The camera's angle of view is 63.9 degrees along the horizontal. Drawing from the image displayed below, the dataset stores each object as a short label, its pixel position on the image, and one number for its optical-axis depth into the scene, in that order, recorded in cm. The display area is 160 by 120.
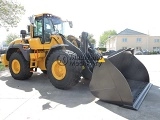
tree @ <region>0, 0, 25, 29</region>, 1077
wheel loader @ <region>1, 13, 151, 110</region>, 295
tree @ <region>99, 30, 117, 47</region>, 5545
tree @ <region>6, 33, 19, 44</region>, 4411
